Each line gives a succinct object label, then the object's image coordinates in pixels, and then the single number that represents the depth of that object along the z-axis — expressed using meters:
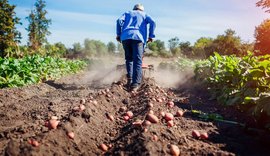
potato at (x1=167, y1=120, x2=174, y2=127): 3.16
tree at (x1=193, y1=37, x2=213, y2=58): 32.48
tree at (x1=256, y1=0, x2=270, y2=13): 17.94
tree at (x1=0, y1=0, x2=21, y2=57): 26.59
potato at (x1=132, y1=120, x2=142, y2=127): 2.94
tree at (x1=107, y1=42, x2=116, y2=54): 90.94
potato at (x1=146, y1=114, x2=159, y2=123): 3.03
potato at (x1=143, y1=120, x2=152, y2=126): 2.86
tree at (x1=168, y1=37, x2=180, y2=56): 67.69
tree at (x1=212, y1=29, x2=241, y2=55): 27.65
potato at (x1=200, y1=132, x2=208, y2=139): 2.96
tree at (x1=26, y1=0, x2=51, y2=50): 35.81
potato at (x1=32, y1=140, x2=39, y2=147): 2.27
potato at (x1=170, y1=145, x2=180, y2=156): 2.30
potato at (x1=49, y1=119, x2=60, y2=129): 2.84
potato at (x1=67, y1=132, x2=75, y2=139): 2.65
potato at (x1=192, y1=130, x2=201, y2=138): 2.98
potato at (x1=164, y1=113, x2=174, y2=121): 3.32
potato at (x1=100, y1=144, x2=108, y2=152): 2.71
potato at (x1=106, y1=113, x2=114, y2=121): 3.80
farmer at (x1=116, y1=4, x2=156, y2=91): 6.43
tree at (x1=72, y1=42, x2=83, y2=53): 83.08
